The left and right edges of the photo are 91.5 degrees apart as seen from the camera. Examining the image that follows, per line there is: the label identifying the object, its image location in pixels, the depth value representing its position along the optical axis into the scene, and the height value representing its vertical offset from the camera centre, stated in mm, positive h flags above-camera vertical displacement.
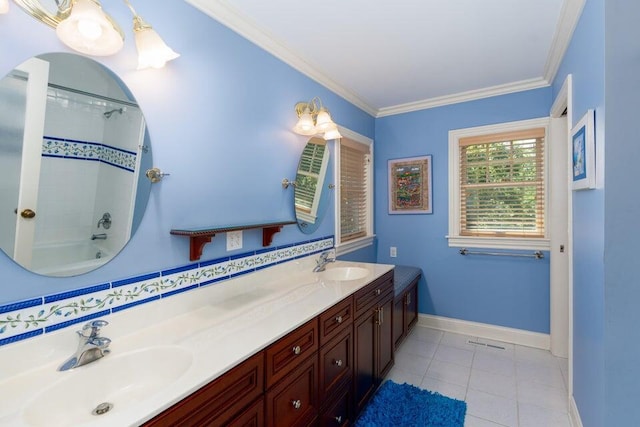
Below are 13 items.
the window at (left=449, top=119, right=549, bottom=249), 2875 +385
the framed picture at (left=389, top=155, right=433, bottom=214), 3340 +415
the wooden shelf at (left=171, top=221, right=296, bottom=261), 1446 -75
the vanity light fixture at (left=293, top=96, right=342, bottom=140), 2246 +725
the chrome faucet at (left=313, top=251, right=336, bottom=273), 2420 -321
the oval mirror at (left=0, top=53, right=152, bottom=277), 1008 +186
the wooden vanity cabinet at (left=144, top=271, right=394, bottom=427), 1002 -664
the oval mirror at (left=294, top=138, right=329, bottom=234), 2385 +283
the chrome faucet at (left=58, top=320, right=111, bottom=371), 1029 -437
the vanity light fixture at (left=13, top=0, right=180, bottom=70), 1017 +649
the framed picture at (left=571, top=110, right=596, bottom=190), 1522 +398
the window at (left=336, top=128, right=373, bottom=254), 2947 +302
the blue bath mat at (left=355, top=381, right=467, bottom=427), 1923 -1213
